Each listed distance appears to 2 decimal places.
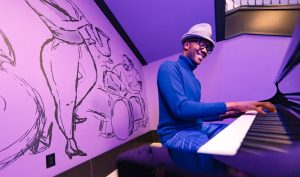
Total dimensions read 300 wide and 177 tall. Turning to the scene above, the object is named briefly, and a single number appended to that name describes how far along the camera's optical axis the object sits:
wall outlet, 1.53
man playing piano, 1.00
